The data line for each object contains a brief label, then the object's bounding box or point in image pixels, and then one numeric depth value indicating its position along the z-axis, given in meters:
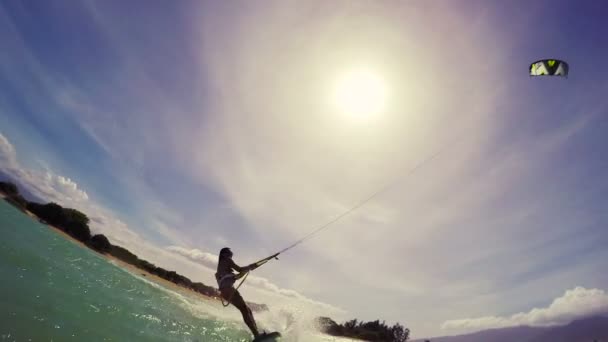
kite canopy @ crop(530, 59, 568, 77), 15.47
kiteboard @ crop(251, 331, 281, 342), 9.56
